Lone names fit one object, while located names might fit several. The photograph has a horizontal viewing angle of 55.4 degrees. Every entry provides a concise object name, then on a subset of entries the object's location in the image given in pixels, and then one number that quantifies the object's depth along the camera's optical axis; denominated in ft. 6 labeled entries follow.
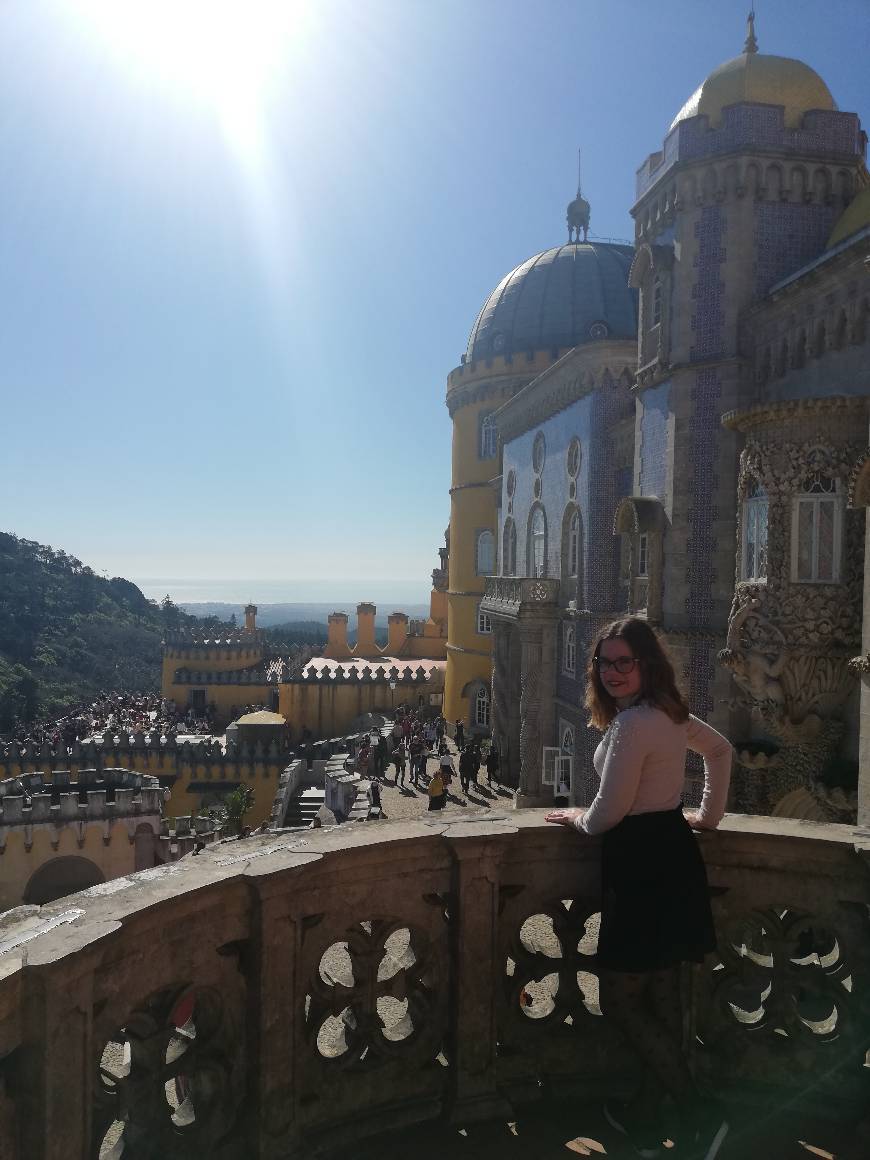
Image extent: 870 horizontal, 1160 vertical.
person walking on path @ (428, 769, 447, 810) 53.88
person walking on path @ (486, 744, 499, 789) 78.69
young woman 10.23
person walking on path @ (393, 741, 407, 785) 79.56
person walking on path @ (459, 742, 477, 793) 76.89
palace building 34.65
